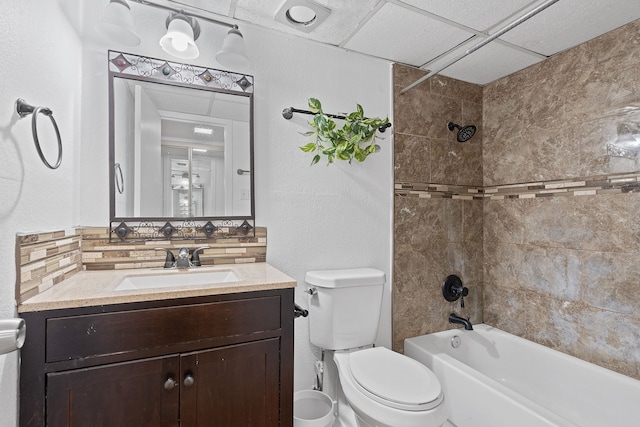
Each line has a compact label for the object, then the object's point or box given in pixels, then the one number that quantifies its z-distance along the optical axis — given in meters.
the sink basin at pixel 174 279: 1.34
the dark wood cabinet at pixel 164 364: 0.93
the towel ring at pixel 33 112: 0.94
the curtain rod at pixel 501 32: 1.19
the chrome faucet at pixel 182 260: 1.47
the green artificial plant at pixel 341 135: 1.74
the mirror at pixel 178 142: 1.48
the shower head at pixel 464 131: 2.23
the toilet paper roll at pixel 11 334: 0.72
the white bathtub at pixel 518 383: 1.46
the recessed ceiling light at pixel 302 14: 1.52
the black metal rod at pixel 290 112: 1.77
